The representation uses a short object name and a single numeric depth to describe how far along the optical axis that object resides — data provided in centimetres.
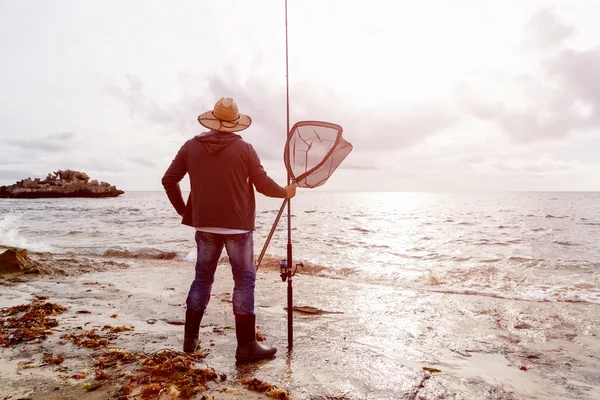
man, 340
